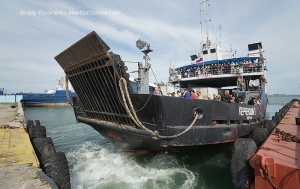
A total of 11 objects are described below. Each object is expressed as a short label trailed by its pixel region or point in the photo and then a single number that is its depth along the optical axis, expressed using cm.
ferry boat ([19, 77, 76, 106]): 3650
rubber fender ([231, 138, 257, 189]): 393
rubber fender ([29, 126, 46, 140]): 752
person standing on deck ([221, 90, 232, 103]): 781
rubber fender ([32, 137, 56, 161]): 539
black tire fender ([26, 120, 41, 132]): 857
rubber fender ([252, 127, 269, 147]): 576
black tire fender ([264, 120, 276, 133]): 754
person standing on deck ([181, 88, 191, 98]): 677
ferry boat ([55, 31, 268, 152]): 522
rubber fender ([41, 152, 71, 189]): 405
